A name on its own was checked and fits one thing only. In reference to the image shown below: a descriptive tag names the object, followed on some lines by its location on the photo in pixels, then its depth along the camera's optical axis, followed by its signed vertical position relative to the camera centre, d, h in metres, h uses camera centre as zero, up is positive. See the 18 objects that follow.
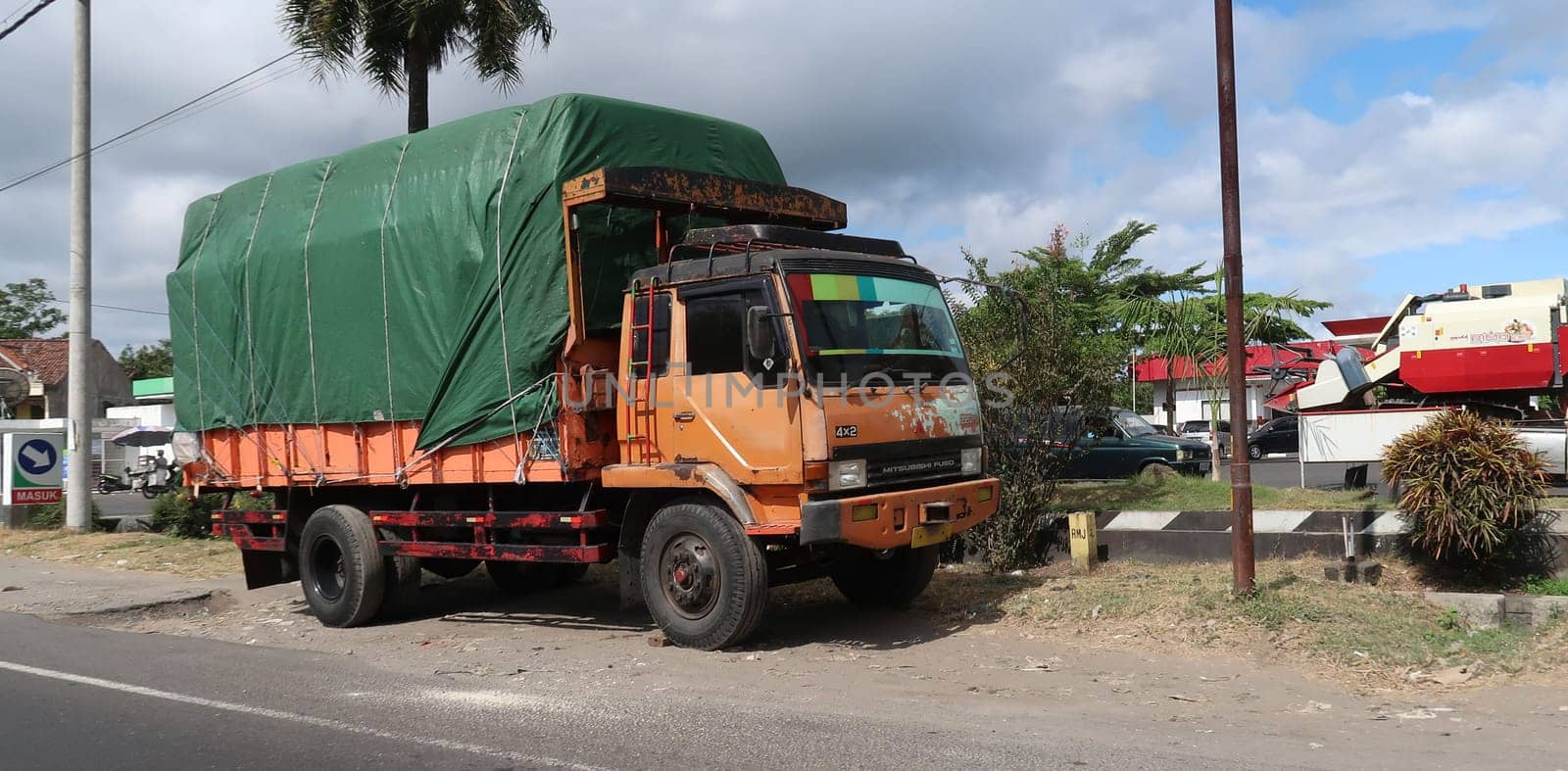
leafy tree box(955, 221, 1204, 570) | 10.48 +0.28
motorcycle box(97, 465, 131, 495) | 32.81 -1.36
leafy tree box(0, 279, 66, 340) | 56.41 +6.50
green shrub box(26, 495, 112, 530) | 18.62 -1.30
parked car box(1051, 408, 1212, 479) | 19.22 -0.81
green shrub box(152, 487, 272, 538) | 16.78 -1.17
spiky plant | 8.21 -0.69
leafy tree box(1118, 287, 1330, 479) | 16.81 +1.16
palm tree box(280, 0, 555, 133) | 15.33 +5.49
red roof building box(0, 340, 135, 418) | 41.91 +2.52
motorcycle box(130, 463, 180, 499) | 22.94 -1.07
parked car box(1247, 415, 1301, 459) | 31.80 -0.98
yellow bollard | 10.14 -1.17
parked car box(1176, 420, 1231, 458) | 30.28 -0.85
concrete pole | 17.83 +1.68
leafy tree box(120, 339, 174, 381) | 62.75 +4.13
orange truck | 7.45 +0.14
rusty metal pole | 8.15 +0.73
